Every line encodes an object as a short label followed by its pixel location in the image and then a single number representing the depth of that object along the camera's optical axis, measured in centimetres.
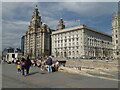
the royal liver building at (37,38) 12150
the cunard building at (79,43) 8981
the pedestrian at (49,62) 1520
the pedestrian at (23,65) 1395
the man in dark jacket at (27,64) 1404
